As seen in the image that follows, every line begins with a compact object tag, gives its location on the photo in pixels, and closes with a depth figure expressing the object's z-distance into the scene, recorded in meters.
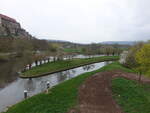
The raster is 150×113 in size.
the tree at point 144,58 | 18.41
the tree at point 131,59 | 31.36
